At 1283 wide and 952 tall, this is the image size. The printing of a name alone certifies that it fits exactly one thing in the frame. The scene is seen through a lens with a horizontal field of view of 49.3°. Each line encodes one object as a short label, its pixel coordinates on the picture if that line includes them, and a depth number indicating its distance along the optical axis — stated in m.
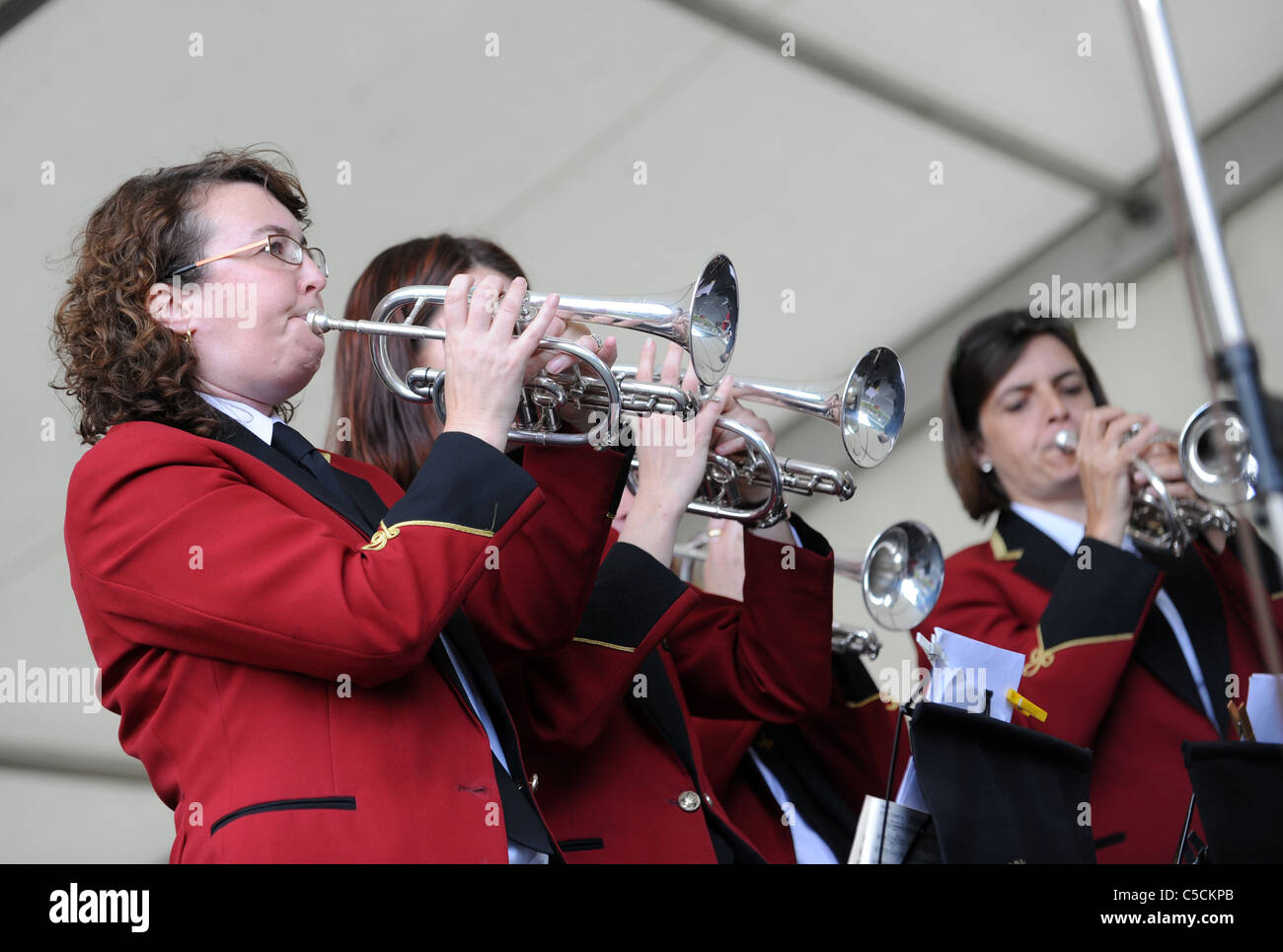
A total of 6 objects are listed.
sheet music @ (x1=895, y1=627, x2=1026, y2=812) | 2.31
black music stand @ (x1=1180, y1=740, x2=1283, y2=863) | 2.24
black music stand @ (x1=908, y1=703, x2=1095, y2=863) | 2.20
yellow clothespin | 2.41
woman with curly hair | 1.86
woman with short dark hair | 3.09
